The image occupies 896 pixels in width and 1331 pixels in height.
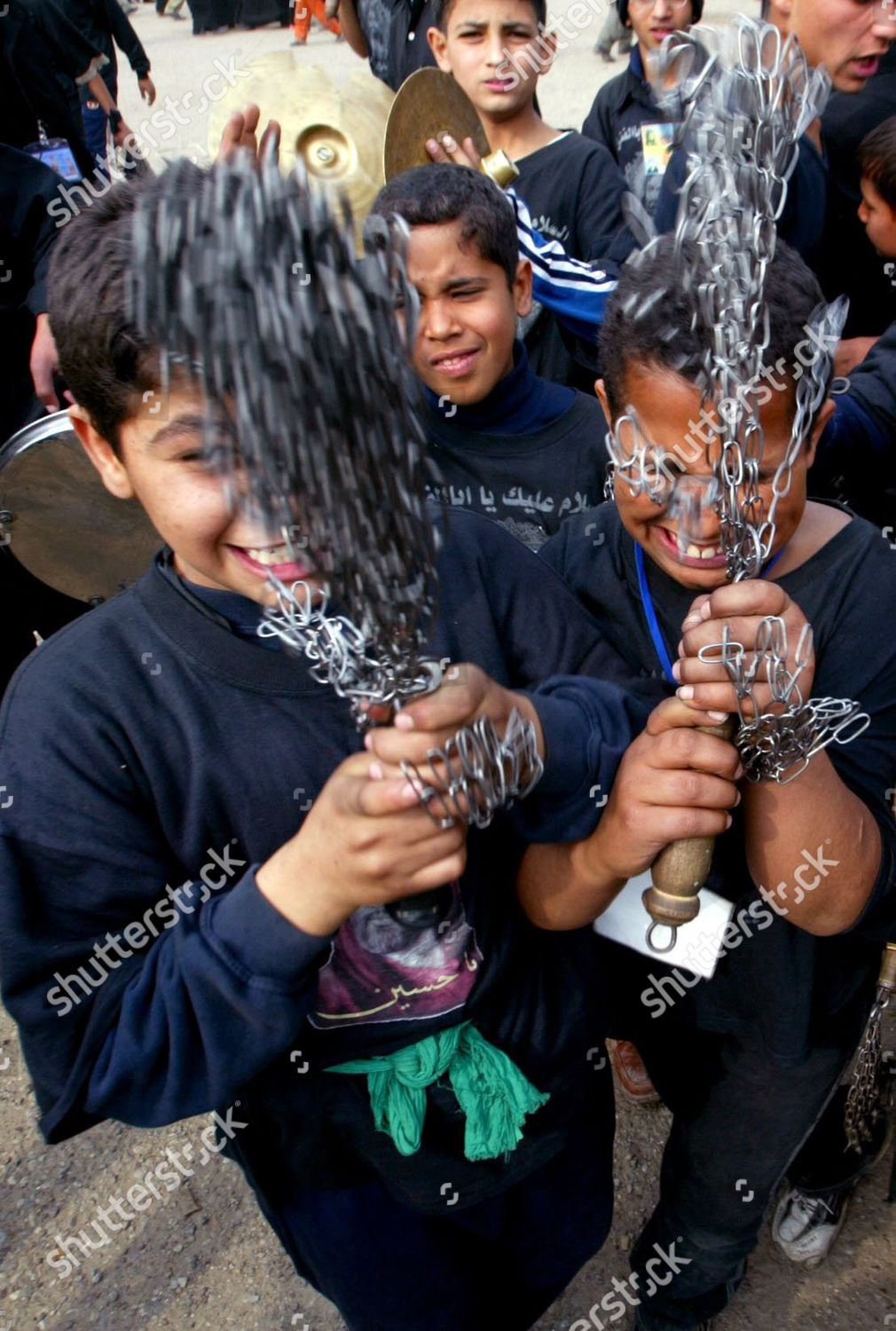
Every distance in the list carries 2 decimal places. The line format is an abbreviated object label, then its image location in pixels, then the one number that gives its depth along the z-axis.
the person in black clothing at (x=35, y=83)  3.70
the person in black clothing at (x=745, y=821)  1.12
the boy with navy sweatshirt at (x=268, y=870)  0.94
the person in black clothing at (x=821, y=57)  2.23
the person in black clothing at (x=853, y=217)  2.74
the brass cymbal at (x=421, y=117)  2.48
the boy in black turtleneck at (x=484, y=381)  2.03
